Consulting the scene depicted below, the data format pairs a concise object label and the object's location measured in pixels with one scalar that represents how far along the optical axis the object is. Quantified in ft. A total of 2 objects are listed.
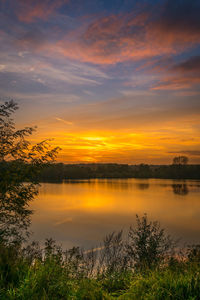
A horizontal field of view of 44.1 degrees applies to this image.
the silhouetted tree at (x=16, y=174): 44.47
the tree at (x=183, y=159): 455.54
